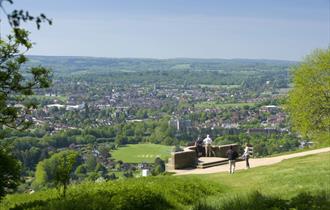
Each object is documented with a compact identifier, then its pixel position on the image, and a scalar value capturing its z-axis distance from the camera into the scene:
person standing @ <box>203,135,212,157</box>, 28.31
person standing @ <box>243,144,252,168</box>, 24.36
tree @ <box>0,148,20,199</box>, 15.02
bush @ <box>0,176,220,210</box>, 11.75
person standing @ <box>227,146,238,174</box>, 22.33
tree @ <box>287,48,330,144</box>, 35.47
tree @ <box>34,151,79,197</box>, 13.08
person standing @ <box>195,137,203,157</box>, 28.27
